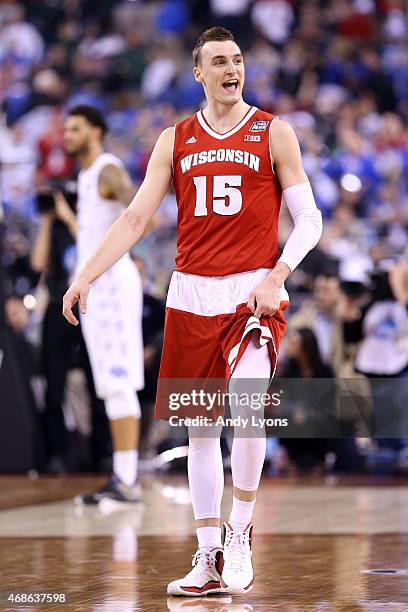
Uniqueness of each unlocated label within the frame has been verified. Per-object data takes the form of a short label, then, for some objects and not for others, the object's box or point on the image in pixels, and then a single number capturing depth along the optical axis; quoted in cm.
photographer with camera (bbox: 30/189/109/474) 2056
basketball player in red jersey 884
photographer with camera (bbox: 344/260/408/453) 2009
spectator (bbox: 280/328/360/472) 1992
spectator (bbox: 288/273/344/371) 2120
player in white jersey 1579
